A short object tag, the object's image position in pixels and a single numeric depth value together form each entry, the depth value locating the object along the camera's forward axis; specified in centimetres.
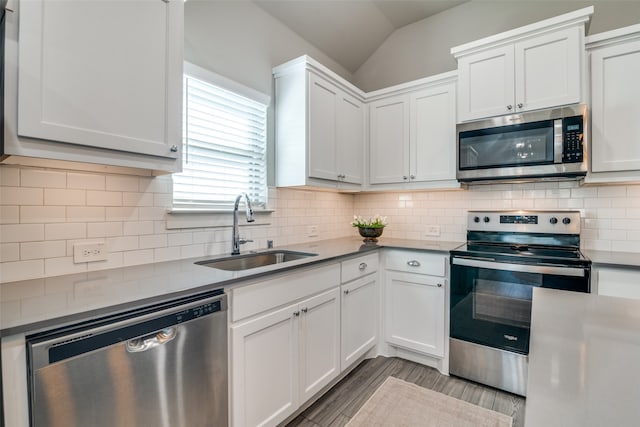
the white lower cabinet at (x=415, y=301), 237
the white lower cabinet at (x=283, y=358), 147
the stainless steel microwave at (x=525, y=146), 205
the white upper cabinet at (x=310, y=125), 237
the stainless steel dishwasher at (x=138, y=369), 90
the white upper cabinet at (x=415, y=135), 263
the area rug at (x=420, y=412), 182
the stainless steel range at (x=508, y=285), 197
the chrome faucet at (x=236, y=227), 201
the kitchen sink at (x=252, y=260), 191
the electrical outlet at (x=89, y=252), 144
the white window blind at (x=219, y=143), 197
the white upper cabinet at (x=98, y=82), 106
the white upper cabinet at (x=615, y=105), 199
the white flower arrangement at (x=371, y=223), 280
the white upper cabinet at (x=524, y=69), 204
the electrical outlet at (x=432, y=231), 297
